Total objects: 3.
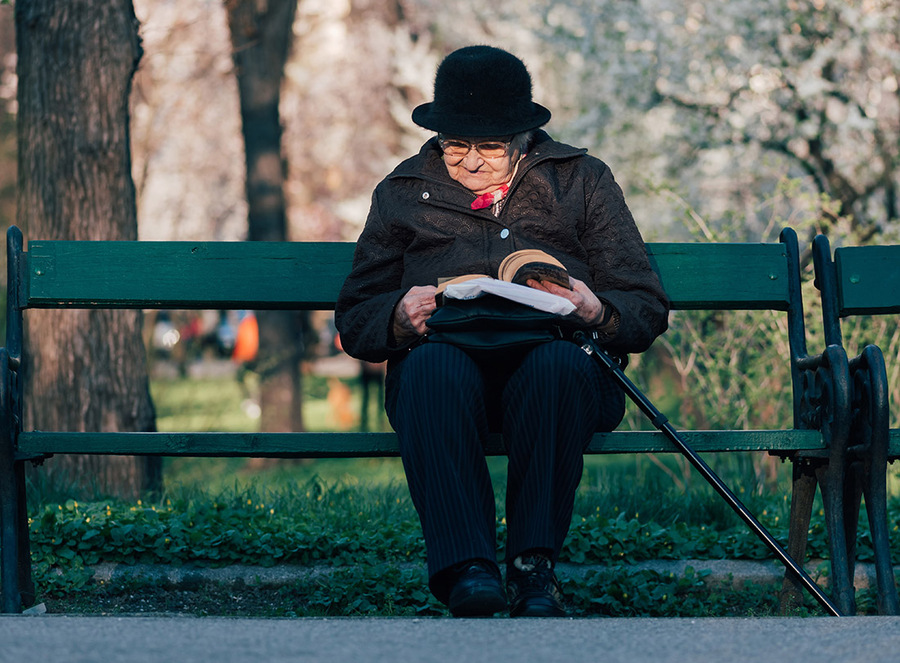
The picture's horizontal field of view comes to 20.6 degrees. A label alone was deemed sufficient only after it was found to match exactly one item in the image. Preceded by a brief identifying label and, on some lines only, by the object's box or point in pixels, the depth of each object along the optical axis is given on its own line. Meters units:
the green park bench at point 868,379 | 6.49
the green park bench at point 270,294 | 6.70
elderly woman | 5.73
